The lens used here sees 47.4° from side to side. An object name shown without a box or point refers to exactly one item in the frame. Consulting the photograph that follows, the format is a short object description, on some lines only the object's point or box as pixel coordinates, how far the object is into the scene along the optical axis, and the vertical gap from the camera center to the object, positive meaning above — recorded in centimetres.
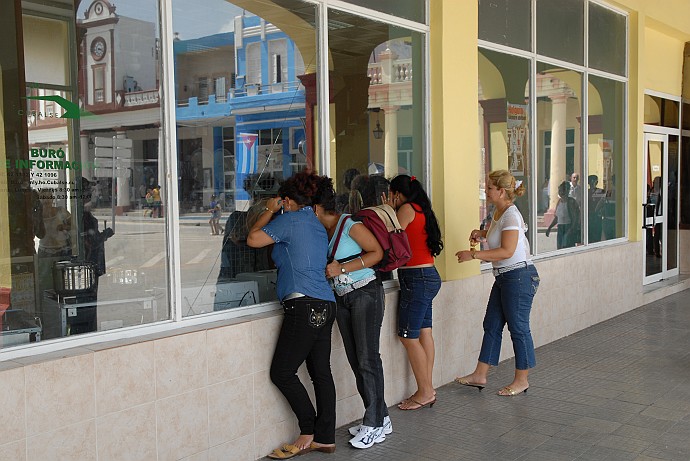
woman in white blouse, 583 -69
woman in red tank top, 556 -52
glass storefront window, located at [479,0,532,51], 714 +155
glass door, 1138 -36
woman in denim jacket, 460 -67
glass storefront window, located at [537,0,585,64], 813 +167
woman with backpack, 488 -71
